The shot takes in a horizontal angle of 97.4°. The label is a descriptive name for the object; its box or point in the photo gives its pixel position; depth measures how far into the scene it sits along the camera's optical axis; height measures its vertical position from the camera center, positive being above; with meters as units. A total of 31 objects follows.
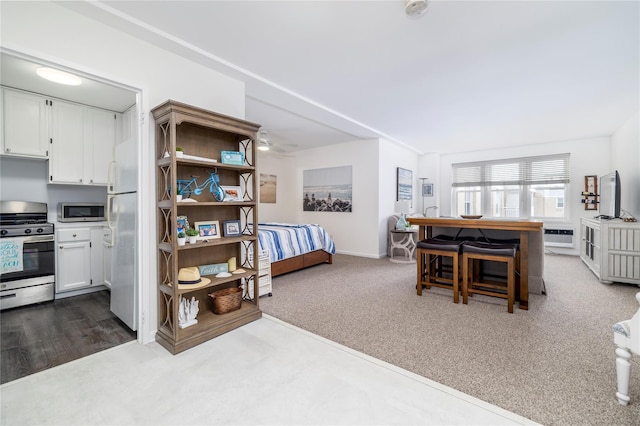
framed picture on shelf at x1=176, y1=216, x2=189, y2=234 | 2.26 -0.12
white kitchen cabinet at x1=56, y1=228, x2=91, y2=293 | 3.34 -0.61
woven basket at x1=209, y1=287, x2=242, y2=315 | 2.54 -0.84
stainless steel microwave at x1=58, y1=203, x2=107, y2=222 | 3.49 -0.03
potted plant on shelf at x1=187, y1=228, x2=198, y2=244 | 2.29 -0.22
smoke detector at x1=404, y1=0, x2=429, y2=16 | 1.88 +1.38
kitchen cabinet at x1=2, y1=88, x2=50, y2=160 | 2.98 +0.93
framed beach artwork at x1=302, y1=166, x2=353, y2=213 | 6.18 +0.46
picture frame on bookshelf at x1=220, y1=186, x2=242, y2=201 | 2.66 +0.16
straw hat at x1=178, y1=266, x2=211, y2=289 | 2.27 -0.57
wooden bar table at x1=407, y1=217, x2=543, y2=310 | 2.86 -0.19
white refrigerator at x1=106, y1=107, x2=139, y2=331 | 2.38 -0.20
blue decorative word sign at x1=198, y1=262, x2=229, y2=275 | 2.58 -0.55
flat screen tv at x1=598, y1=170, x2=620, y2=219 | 4.10 +0.21
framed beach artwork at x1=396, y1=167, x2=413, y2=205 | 6.41 +0.57
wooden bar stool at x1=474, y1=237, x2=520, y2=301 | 3.48 -0.49
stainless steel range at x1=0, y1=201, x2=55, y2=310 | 2.96 -0.50
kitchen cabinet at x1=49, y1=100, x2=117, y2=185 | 3.32 +0.82
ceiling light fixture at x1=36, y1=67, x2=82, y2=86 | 2.59 +1.28
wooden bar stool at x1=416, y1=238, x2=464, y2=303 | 3.16 -0.68
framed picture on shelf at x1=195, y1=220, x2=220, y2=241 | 2.51 -0.18
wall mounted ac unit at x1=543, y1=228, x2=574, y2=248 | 5.93 -0.59
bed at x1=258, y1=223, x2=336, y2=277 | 4.09 -0.57
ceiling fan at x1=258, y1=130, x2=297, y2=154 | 4.95 +1.20
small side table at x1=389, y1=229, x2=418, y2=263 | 5.46 -0.70
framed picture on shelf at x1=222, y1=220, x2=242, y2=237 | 2.68 -0.18
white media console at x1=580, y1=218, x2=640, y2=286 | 3.66 -0.56
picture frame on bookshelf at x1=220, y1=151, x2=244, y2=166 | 2.54 +0.47
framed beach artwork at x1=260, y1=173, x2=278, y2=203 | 6.75 +0.54
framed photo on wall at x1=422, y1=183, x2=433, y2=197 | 7.30 +0.53
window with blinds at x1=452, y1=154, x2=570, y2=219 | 6.10 +0.53
